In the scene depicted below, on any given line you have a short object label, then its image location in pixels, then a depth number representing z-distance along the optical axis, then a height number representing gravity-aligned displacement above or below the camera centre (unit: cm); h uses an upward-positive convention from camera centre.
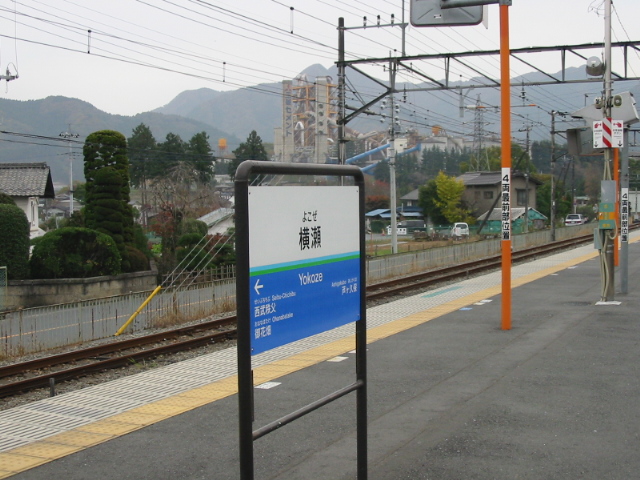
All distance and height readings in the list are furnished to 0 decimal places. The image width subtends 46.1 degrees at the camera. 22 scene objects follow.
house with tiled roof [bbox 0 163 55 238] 3884 +243
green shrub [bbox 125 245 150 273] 3118 -137
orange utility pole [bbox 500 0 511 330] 1115 +109
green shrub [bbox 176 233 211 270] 3158 -73
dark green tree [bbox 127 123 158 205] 7376 +692
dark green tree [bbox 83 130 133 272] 3114 +166
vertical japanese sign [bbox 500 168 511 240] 1155 +29
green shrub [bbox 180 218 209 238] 3578 -4
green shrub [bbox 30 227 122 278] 2778 -100
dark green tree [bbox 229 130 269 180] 6691 +726
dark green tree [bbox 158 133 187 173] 7106 +692
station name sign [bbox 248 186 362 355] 387 -21
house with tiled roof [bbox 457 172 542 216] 6769 +311
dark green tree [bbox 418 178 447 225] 6750 +181
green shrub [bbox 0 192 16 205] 3044 +120
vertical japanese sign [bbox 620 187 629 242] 1693 +18
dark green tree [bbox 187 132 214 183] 6719 +629
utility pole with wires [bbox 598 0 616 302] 1411 -20
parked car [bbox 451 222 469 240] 5584 -65
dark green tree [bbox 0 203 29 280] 2702 -49
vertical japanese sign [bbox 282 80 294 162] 13121 +2060
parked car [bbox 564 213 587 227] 7325 +19
